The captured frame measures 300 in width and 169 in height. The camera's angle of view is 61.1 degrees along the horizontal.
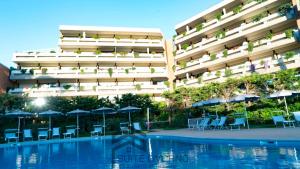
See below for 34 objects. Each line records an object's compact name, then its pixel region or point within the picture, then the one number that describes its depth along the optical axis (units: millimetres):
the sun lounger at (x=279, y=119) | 15990
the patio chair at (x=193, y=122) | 22133
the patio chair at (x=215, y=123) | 19355
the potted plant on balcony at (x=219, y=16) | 35562
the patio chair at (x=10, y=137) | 19959
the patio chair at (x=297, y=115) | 14594
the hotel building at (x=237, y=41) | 28750
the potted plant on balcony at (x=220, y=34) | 34531
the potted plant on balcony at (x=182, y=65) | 38656
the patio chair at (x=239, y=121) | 17622
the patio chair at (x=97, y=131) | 22562
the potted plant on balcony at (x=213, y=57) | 34656
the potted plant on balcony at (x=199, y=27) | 37722
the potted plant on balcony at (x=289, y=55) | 26889
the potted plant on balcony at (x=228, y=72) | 31734
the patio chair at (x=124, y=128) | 22594
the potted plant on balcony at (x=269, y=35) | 29809
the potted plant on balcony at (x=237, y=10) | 33594
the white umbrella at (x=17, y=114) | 20734
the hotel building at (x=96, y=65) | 35812
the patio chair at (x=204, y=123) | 19844
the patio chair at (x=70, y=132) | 21884
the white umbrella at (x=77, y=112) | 22759
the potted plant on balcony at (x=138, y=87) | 37219
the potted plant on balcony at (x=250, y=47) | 30750
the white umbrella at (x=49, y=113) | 21797
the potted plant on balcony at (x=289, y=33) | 27906
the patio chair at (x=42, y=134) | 21284
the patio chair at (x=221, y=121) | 18703
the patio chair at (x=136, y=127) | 23062
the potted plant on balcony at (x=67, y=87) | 35531
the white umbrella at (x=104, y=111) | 23453
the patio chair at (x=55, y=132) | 21697
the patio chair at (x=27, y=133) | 20812
